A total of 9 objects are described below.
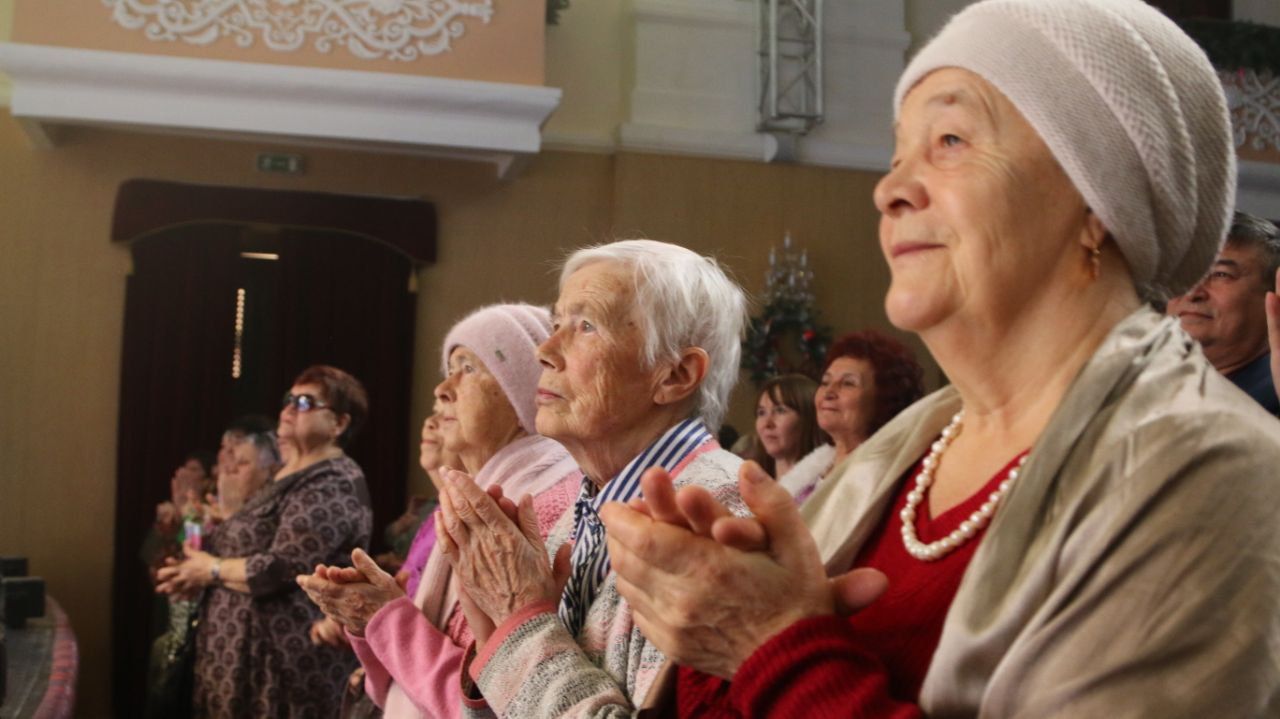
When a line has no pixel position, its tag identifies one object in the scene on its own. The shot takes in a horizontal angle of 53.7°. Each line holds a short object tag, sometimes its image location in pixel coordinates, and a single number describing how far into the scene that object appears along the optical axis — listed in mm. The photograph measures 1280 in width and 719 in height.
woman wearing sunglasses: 4219
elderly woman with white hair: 1659
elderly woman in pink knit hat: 2215
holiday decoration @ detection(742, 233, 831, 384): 8531
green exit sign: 8398
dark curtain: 7918
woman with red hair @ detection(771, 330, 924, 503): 3787
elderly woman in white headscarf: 944
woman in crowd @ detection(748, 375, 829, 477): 4504
